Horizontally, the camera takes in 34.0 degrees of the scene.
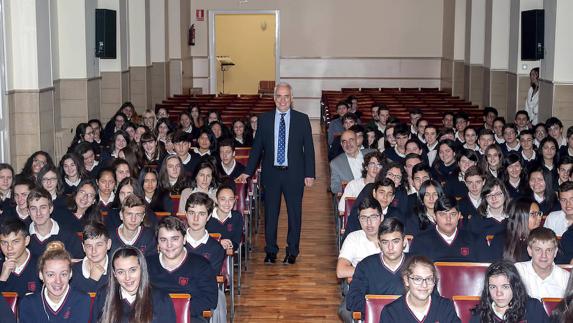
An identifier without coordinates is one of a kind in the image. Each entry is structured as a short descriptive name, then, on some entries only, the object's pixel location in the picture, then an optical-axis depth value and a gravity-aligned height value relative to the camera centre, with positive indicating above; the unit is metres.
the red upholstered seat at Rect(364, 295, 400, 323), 5.71 -1.29
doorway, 28.59 +1.29
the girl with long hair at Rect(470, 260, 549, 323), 5.29 -1.16
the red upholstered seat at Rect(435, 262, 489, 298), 6.50 -1.26
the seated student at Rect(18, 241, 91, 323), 5.56 -1.25
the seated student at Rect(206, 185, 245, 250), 8.26 -1.12
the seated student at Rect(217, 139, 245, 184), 10.62 -0.80
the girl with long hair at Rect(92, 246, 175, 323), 5.34 -1.15
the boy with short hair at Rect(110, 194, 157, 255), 7.19 -1.08
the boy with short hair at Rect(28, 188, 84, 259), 7.30 -1.10
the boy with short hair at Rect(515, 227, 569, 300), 6.14 -1.18
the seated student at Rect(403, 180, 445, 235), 7.72 -0.98
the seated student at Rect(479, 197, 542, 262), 6.93 -1.06
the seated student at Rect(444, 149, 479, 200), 9.81 -0.91
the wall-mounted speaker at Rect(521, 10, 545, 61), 14.37 +0.92
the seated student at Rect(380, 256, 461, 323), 5.34 -1.21
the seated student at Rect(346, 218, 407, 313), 6.26 -1.21
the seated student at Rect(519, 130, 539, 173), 11.26 -0.64
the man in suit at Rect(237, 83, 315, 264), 9.94 -0.73
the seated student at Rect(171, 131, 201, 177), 10.77 -0.68
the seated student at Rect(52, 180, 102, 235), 8.03 -1.02
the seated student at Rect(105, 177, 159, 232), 8.12 -0.89
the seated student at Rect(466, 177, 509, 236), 7.77 -0.98
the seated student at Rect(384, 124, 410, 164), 11.33 -0.66
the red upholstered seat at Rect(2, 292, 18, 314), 5.80 -1.29
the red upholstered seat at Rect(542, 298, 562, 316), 5.68 -1.27
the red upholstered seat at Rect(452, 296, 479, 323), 5.62 -1.27
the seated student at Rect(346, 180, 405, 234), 8.03 -0.95
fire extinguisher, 24.23 +1.47
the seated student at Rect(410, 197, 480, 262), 7.11 -1.11
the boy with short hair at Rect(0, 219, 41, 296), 6.52 -1.21
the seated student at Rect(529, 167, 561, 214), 8.84 -0.94
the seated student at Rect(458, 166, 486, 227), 8.54 -0.88
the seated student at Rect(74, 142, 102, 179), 10.53 -0.72
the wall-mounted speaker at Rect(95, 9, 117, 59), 15.79 +1.02
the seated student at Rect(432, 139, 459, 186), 10.73 -0.76
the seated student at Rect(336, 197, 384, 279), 6.99 -1.11
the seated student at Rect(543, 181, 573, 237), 7.71 -1.02
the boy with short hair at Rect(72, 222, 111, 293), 6.29 -1.16
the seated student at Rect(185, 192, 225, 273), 7.13 -1.08
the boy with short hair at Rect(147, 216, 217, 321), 6.29 -1.22
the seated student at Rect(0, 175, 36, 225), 8.09 -0.93
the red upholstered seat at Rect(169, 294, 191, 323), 5.72 -1.30
